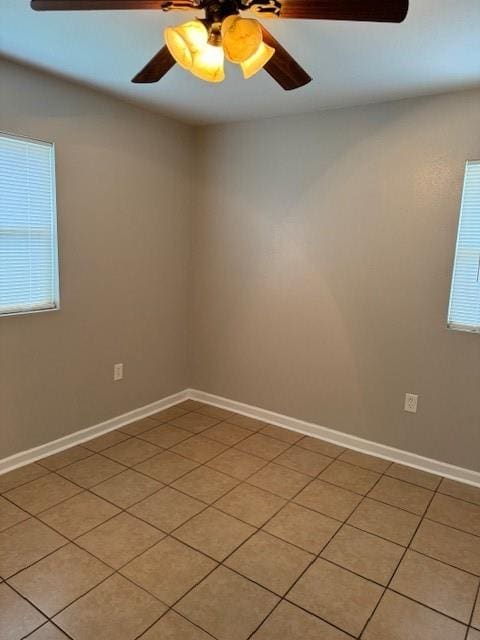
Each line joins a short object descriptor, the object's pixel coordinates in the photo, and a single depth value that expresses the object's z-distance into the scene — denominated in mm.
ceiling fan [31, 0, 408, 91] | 1344
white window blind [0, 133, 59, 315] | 2529
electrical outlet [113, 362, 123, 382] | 3309
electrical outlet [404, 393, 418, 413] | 2910
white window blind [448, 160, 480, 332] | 2598
